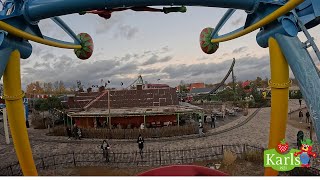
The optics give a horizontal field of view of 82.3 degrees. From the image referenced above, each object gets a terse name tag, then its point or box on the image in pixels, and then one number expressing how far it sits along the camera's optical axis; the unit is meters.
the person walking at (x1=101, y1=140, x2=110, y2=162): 9.40
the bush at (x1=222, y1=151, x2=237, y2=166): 8.31
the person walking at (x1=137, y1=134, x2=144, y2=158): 9.86
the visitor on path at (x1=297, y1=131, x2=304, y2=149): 9.73
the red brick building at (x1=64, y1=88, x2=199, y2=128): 14.92
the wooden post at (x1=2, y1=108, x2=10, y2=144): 12.73
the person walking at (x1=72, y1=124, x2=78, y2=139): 13.61
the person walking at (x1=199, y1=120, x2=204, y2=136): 13.39
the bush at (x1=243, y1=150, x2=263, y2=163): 8.53
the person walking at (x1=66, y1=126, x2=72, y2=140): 13.84
